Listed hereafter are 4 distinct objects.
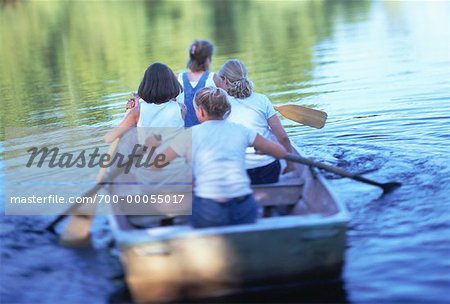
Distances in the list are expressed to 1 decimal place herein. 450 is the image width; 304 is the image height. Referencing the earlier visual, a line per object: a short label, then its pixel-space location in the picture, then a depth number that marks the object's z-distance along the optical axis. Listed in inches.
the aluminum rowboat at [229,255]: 355.3
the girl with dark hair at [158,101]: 470.9
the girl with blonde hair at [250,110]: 509.7
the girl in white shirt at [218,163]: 387.9
